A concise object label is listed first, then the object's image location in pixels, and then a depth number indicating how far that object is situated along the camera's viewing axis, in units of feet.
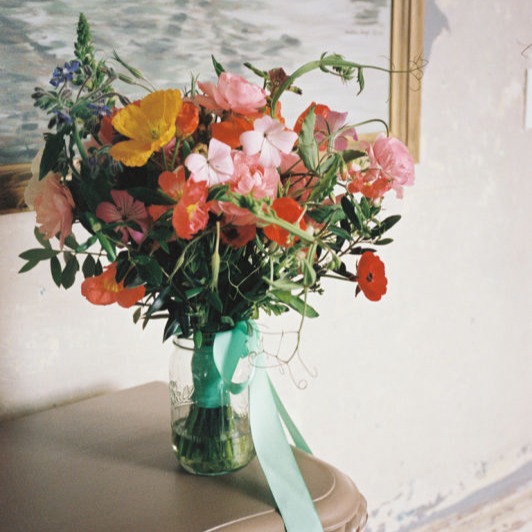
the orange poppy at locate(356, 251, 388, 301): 2.88
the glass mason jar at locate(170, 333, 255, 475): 3.20
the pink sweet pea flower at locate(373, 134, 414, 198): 2.98
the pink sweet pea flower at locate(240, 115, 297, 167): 2.69
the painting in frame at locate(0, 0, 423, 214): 3.77
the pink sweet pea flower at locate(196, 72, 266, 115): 2.72
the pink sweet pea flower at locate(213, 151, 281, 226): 2.64
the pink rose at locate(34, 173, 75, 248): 2.74
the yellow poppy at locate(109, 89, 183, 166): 2.58
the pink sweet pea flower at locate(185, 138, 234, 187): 2.59
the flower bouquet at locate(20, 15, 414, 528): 2.63
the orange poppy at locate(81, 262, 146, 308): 2.82
